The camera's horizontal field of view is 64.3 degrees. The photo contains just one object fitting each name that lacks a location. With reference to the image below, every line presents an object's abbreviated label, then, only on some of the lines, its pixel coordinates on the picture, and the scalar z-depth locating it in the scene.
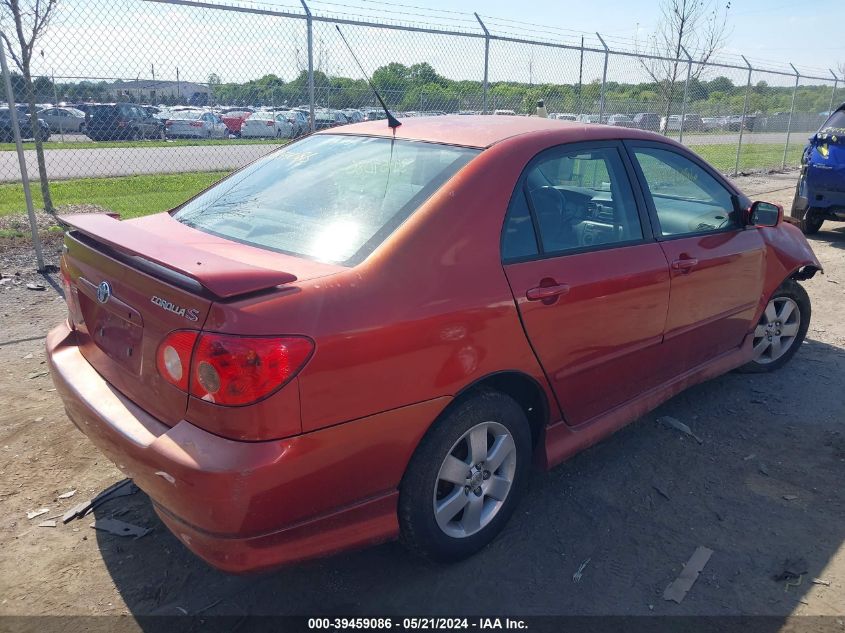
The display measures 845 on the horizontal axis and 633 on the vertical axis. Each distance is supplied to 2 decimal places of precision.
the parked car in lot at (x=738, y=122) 16.97
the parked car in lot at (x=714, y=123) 15.92
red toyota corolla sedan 2.09
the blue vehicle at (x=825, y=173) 8.55
